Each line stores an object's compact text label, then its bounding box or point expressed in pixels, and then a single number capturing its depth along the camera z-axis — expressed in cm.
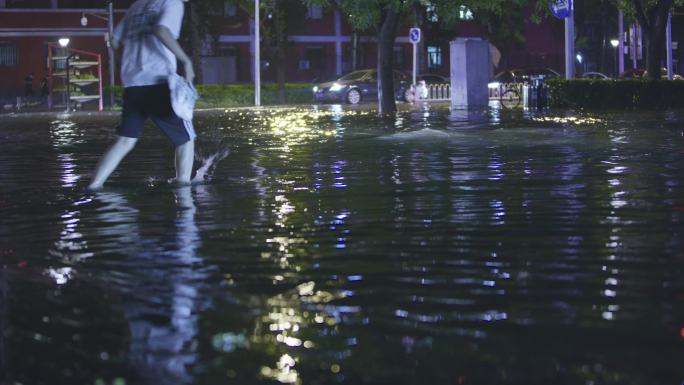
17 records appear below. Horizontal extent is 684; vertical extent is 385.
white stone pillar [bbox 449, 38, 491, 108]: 4256
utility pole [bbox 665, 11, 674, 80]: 4898
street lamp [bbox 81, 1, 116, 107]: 4831
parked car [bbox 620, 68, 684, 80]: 6042
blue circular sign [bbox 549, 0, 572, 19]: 3475
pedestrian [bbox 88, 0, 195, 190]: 1184
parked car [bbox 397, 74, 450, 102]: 5466
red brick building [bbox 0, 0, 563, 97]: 6856
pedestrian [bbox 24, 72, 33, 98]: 6400
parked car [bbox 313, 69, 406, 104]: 5541
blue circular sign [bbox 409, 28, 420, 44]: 4844
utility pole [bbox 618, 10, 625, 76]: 6857
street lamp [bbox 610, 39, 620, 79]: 8176
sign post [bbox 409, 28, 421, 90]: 4844
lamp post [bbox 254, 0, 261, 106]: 5238
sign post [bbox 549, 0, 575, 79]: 3484
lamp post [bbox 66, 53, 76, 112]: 4483
